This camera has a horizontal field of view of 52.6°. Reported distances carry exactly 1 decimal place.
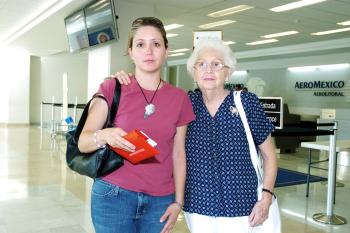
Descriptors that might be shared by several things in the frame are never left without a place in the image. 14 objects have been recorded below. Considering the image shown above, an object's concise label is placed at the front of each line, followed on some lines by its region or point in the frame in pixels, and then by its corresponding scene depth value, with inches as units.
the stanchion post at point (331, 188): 153.9
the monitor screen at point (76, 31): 270.8
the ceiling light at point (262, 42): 452.3
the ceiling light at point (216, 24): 339.3
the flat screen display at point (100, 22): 229.9
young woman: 50.5
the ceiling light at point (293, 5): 265.9
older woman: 59.2
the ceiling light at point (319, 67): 494.7
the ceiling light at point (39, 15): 279.5
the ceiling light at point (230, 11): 284.8
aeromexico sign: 503.2
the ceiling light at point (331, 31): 370.6
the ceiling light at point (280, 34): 395.0
